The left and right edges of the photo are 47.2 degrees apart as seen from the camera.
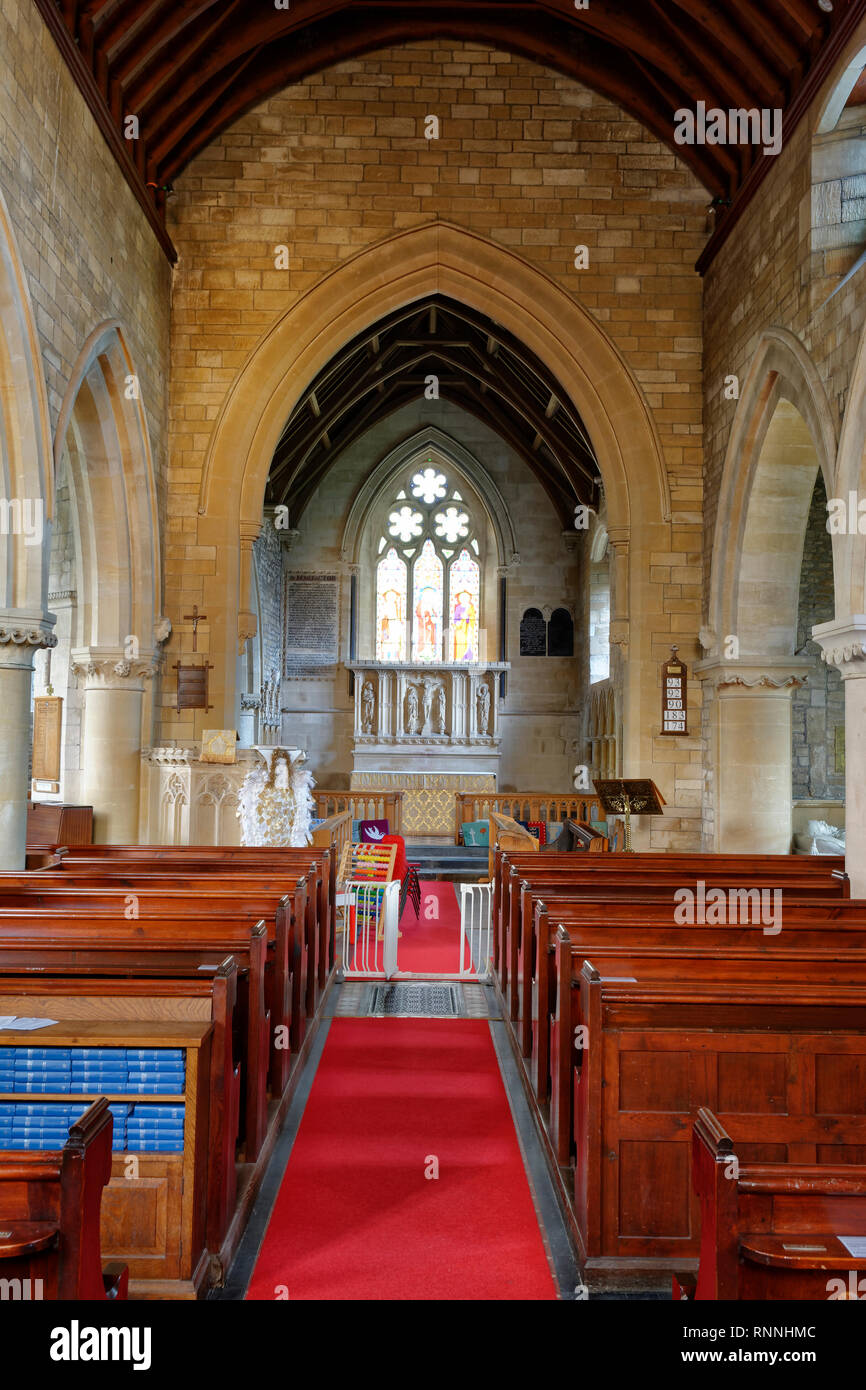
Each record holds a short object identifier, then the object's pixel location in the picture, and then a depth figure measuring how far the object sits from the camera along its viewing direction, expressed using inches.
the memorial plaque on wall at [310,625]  613.0
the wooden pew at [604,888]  190.2
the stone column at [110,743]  344.5
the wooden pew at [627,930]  152.6
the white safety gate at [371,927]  242.5
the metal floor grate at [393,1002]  213.0
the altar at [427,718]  553.0
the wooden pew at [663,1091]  106.6
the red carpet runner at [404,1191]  106.7
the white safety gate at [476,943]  253.0
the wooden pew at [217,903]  155.6
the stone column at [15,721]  233.5
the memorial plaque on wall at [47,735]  398.3
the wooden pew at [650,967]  126.0
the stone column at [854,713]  229.5
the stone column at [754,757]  338.6
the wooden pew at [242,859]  218.7
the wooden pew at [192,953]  129.1
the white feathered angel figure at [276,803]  309.7
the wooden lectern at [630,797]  304.0
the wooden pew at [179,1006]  105.5
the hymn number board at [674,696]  369.4
